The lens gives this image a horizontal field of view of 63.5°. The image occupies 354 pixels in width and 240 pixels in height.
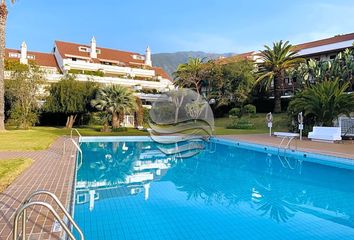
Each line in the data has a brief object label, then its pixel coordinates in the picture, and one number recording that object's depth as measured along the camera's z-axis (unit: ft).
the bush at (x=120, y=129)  73.10
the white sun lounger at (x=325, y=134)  55.77
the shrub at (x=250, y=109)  108.27
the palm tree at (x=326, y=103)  60.39
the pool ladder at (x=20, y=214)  9.46
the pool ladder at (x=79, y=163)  35.88
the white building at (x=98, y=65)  135.95
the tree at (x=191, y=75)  127.75
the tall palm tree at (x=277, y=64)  109.09
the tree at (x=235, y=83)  114.21
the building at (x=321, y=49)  119.92
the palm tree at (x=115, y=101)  71.41
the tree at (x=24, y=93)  74.79
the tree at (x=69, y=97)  82.12
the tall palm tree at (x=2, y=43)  64.75
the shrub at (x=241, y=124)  91.25
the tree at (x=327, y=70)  84.74
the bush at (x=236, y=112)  109.96
